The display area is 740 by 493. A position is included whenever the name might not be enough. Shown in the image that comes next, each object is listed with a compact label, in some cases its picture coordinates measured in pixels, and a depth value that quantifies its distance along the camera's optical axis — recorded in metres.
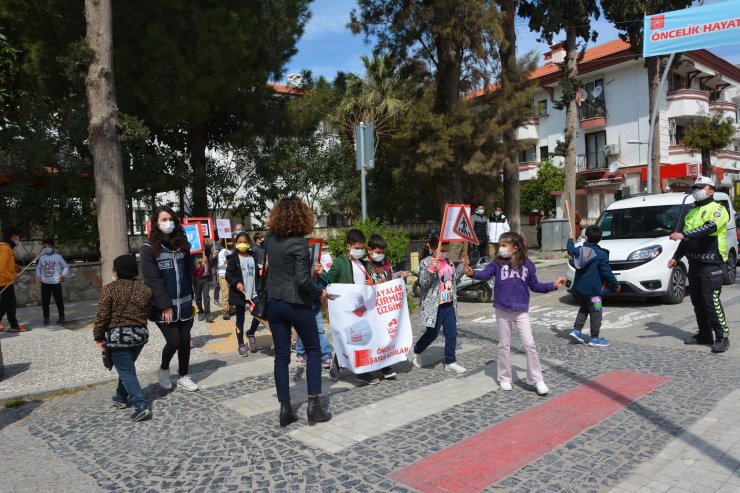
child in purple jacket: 5.57
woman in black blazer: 4.79
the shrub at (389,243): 10.83
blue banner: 13.75
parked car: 9.95
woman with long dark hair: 5.71
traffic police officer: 6.96
